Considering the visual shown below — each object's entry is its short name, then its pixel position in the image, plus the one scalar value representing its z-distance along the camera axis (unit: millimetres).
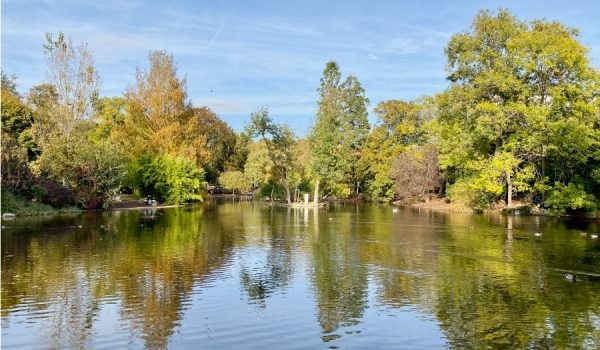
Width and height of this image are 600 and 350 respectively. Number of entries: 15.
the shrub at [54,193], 34094
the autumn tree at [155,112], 51781
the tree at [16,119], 49594
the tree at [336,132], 52625
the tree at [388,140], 63281
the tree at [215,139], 81612
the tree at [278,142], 52344
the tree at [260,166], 57881
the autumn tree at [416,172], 54875
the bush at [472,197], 43594
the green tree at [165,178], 47875
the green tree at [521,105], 35750
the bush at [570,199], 34812
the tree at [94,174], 38656
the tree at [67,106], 40469
